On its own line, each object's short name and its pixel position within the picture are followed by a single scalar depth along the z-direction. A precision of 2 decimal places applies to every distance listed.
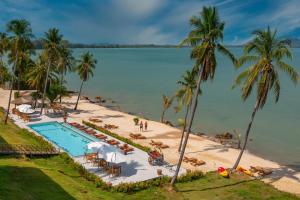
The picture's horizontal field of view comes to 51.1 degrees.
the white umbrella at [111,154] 22.75
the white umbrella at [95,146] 24.16
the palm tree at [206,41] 20.33
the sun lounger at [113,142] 31.12
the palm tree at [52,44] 41.09
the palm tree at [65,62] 50.98
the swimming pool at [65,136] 30.17
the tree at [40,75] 46.12
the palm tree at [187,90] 29.20
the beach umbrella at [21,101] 44.66
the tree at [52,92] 46.53
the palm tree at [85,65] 49.47
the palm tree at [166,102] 48.04
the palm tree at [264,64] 22.26
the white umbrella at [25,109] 39.41
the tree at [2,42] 59.10
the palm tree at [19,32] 36.75
